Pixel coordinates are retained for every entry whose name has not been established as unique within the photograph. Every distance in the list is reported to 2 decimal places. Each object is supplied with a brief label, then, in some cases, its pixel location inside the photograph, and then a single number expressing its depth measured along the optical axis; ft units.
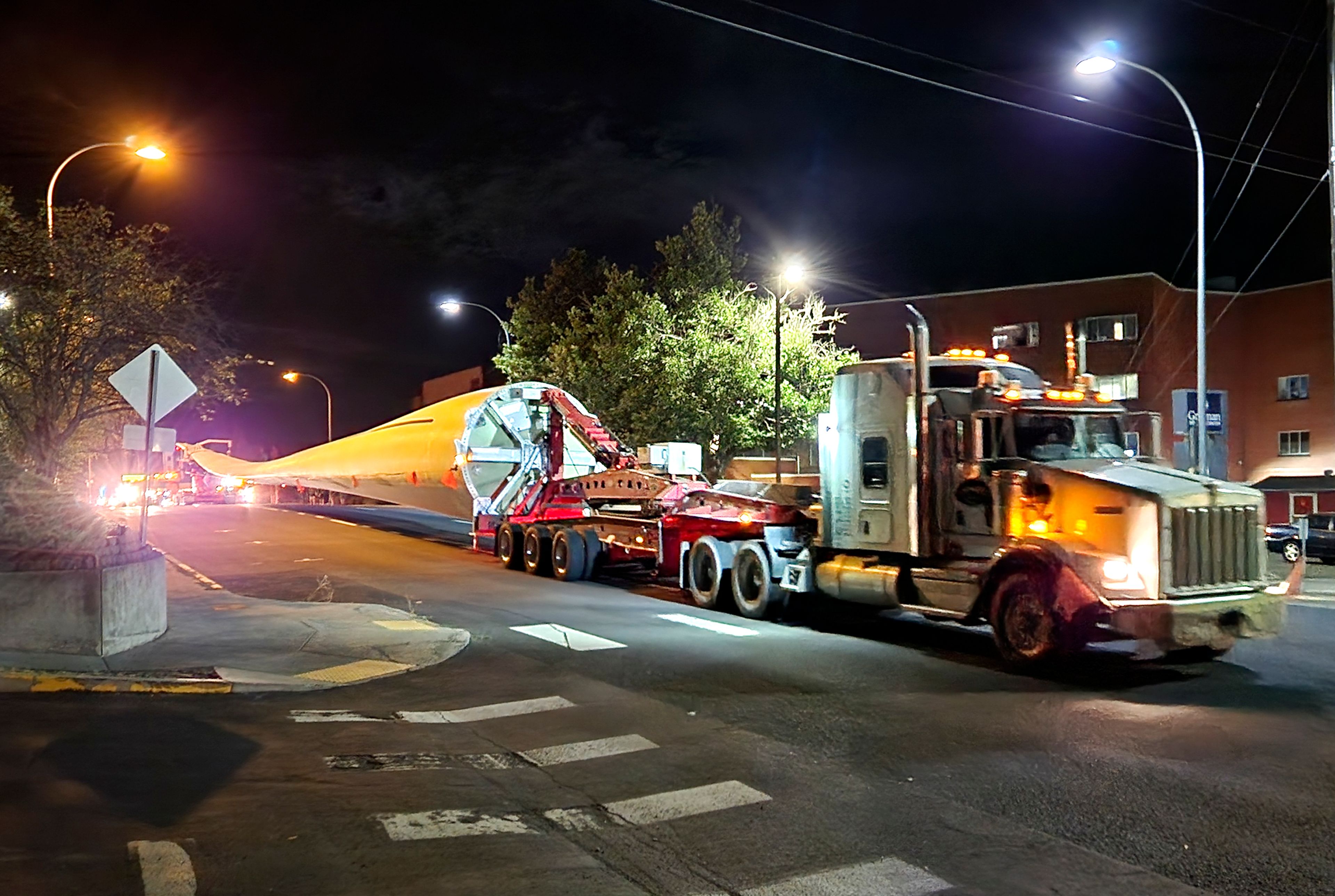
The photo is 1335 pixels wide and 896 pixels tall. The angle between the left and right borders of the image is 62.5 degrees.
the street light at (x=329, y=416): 174.40
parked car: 76.48
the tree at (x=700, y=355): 91.61
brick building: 124.26
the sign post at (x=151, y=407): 40.47
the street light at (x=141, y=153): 55.67
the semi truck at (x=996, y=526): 34.63
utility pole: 43.34
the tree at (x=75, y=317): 61.21
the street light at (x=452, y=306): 107.04
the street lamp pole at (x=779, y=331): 81.30
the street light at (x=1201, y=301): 61.26
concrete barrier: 35.42
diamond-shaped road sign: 40.47
